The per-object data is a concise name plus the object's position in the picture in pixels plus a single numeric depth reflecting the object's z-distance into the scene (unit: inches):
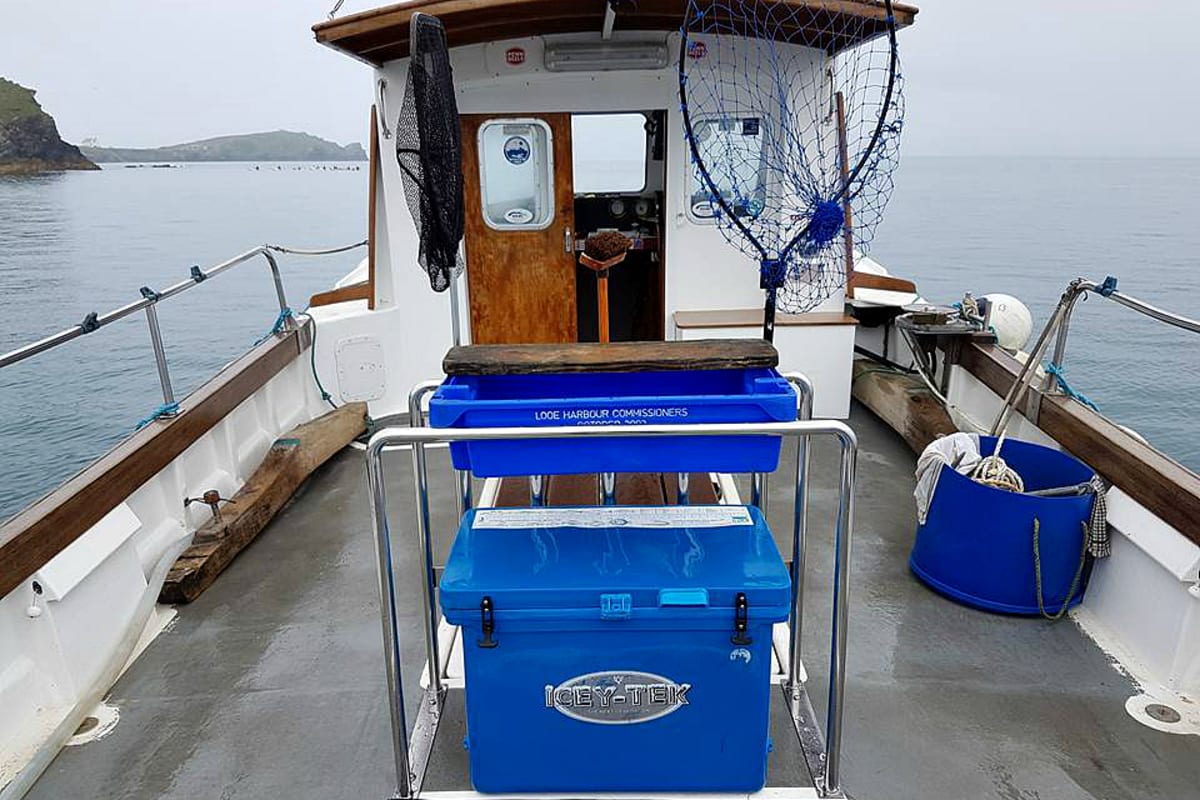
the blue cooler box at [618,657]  66.9
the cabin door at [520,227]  192.5
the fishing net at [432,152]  96.4
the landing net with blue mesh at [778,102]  169.3
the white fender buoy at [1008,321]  170.1
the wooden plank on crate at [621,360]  77.3
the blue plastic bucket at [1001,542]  107.8
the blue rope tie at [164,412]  126.0
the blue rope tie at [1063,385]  129.6
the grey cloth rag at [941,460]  118.4
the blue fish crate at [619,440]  68.6
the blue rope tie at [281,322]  174.1
